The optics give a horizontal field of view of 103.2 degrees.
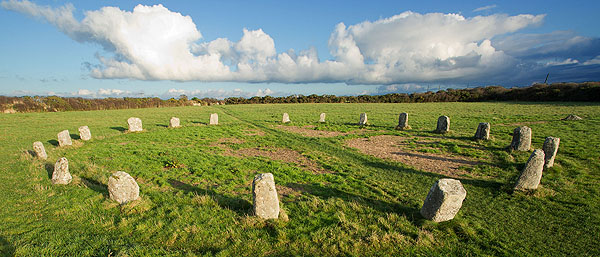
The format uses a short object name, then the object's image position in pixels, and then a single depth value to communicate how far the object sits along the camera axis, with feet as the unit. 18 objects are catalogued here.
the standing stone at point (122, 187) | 23.43
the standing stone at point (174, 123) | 75.31
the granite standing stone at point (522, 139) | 39.83
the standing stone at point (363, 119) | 73.64
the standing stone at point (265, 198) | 20.35
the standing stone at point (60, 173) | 28.76
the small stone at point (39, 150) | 40.29
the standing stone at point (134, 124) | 65.46
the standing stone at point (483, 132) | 48.21
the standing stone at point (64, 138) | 50.26
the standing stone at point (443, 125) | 57.41
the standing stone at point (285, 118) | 83.82
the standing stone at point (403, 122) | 65.16
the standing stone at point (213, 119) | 82.38
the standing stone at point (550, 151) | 32.30
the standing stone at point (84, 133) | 56.72
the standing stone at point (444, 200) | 19.57
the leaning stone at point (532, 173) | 25.62
